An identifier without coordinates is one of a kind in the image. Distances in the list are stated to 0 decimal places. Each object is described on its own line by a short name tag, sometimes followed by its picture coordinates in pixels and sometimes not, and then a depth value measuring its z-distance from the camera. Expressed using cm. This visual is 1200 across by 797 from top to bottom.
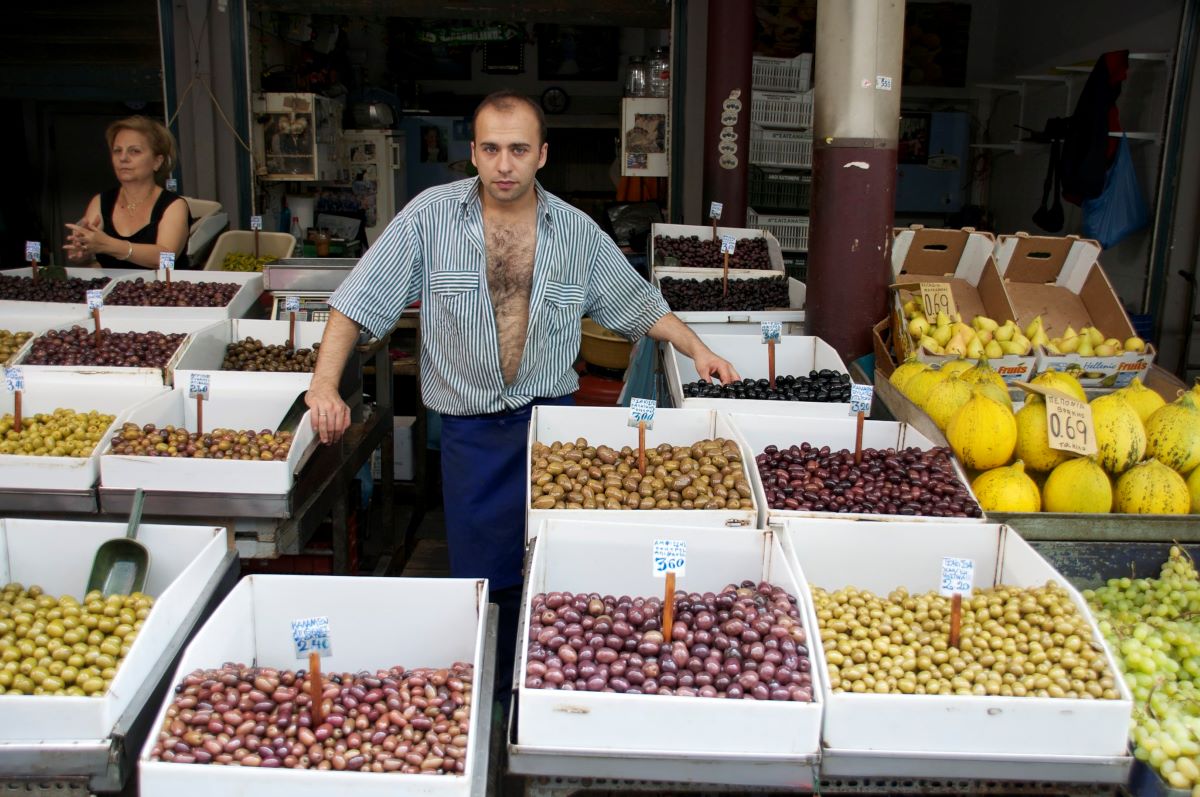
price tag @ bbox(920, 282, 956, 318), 417
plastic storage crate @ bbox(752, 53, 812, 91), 723
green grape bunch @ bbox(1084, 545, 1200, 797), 199
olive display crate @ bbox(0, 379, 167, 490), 352
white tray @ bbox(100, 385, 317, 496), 294
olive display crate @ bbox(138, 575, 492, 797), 224
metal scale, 461
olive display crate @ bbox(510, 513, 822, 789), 181
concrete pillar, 394
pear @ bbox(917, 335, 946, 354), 385
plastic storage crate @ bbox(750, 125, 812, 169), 731
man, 285
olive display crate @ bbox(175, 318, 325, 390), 357
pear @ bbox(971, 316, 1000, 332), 414
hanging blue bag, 688
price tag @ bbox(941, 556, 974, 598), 210
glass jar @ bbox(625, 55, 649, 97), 748
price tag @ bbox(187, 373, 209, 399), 329
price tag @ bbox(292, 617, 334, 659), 196
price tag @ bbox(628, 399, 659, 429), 282
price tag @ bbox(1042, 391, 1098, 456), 293
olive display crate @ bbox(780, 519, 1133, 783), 184
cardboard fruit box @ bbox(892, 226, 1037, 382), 442
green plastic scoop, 241
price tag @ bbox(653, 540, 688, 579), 207
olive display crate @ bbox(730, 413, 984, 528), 318
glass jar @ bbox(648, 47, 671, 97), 734
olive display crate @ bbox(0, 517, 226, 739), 180
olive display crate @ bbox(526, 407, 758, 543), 308
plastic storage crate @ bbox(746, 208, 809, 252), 719
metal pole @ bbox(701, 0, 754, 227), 676
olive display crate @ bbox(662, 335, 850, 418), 402
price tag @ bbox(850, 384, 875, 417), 299
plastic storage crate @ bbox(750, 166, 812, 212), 751
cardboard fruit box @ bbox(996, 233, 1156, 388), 452
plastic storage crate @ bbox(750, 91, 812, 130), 725
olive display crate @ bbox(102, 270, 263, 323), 428
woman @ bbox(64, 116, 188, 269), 466
